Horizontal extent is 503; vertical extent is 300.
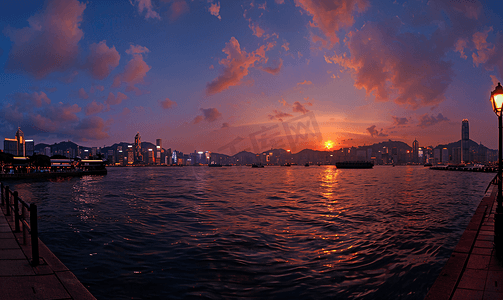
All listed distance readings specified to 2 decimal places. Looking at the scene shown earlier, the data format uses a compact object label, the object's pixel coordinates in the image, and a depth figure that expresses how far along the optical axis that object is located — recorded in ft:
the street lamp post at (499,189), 24.98
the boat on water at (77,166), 352.28
